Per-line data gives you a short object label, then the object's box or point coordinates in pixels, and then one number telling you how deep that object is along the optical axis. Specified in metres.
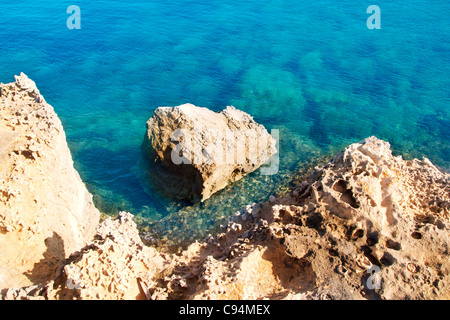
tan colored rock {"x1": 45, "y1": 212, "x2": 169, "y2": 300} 5.39
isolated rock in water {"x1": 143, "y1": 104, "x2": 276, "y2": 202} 10.95
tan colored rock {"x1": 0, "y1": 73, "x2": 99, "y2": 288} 6.93
